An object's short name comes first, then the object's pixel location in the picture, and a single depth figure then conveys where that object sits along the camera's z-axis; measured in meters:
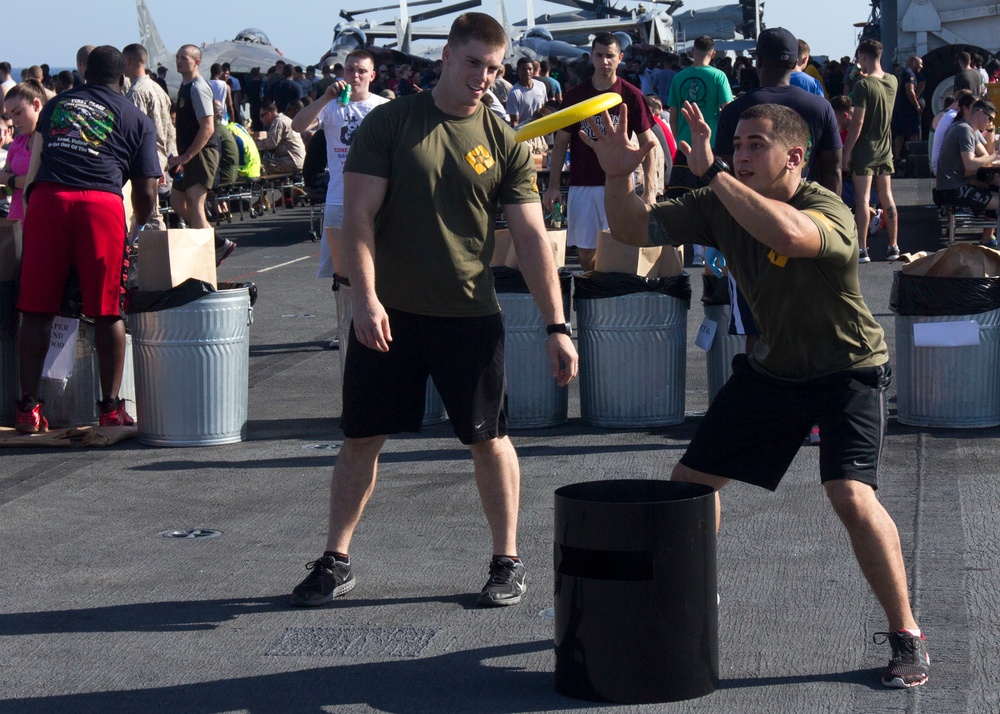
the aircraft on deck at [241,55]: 44.99
